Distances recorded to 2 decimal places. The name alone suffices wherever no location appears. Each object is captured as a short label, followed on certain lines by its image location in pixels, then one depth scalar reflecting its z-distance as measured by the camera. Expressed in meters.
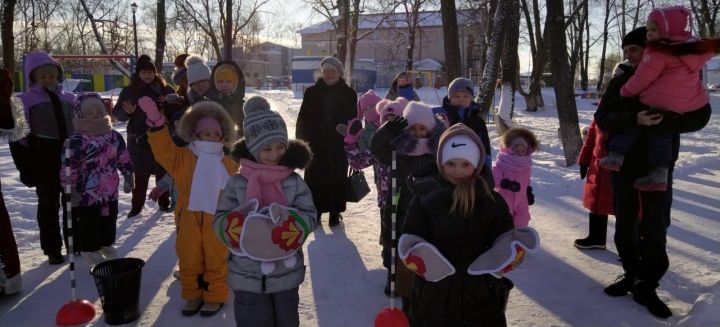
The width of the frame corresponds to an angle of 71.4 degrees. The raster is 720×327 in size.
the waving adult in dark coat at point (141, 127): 6.16
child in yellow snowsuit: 3.69
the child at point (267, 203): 2.90
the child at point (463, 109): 4.55
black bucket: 3.56
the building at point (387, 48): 49.59
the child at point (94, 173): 4.56
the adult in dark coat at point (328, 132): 5.85
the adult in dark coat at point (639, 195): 3.59
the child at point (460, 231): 2.64
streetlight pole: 25.91
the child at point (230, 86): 5.33
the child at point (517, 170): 4.54
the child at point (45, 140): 4.62
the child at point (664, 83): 3.36
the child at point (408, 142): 3.88
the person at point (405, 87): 6.54
